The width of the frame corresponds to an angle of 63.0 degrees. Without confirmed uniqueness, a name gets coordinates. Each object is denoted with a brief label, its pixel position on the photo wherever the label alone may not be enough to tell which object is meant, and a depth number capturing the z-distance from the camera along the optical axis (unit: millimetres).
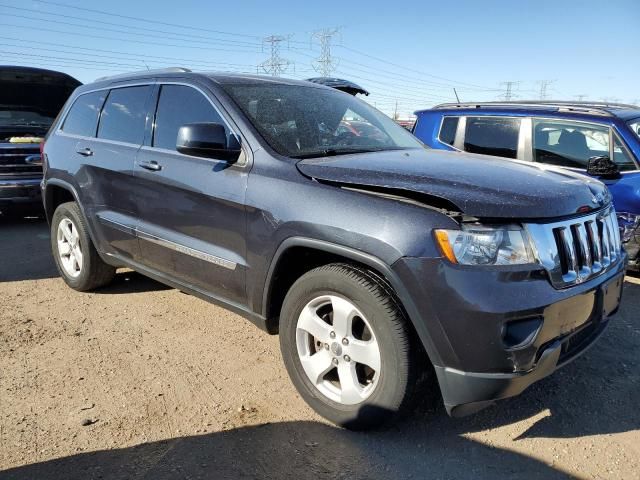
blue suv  5039
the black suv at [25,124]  7480
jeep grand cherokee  2223
